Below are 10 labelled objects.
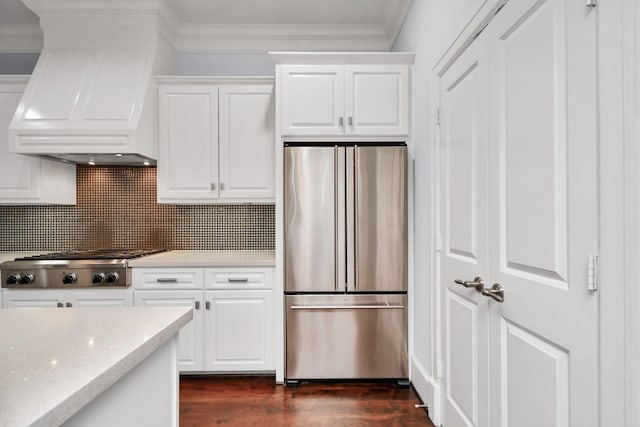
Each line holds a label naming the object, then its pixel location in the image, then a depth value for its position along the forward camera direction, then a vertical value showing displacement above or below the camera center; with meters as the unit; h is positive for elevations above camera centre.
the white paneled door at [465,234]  1.62 -0.11
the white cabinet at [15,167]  3.02 +0.36
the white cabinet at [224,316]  2.77 -0.74
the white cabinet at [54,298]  2.70 -0.59
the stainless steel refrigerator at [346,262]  2.64 -0.34
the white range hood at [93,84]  2.76 +0.96
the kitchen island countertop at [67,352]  0.59 -0.29
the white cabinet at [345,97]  2.70 +0.81
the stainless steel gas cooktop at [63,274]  2.67 -0.42
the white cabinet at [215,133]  3.02 +0.62
